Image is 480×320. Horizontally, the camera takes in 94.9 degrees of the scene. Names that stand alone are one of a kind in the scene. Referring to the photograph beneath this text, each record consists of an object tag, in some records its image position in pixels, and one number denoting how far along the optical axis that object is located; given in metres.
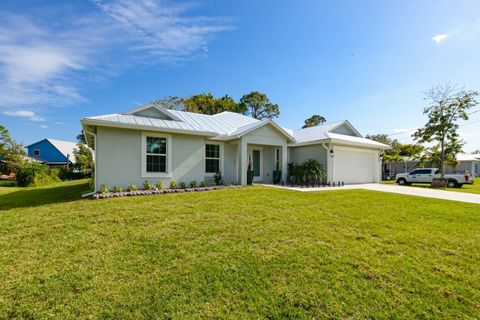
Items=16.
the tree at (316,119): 43.06
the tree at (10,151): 21.91
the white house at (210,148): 9.57
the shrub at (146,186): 9.87
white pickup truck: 17.83
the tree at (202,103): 30.33
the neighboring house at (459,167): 32.88
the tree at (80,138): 39.42
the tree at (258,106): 35.66
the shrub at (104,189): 9.02
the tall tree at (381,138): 47.81
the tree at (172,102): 31.08
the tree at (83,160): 25.96
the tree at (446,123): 19.53
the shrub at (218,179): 12.34
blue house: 31.73
